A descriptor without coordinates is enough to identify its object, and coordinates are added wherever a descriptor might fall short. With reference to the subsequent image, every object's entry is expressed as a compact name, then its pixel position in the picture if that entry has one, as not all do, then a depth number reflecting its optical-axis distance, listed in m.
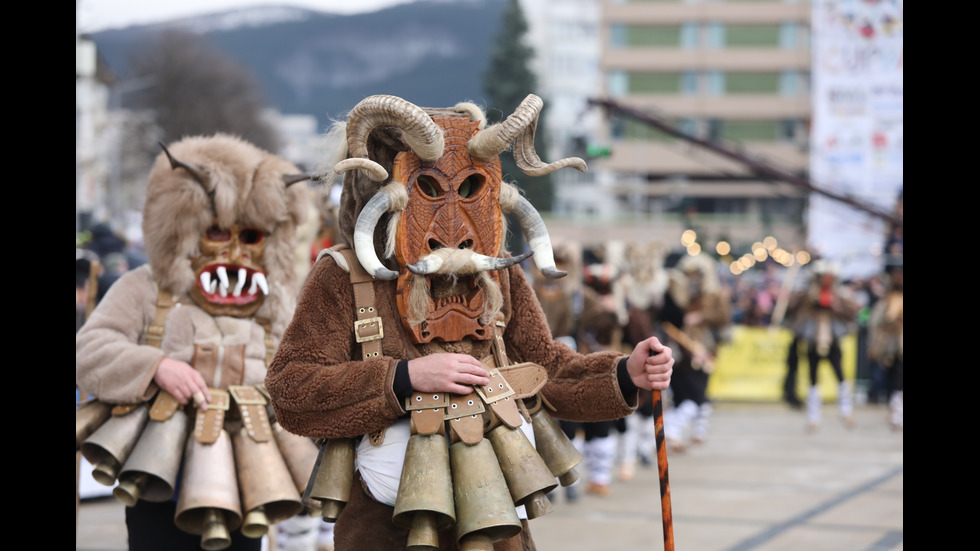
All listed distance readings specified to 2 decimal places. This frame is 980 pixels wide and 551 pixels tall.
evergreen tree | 61.41
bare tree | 48.59
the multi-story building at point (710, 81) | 66.56
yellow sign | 17.89
